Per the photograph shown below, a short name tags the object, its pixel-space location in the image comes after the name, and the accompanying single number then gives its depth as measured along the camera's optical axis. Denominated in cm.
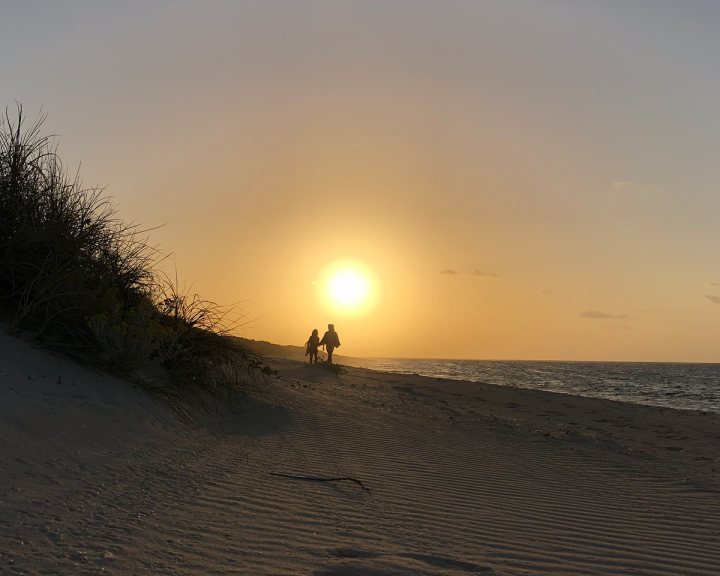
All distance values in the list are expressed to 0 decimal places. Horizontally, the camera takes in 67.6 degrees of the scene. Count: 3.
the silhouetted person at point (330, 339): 2423
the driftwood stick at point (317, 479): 574
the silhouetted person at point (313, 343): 2430
